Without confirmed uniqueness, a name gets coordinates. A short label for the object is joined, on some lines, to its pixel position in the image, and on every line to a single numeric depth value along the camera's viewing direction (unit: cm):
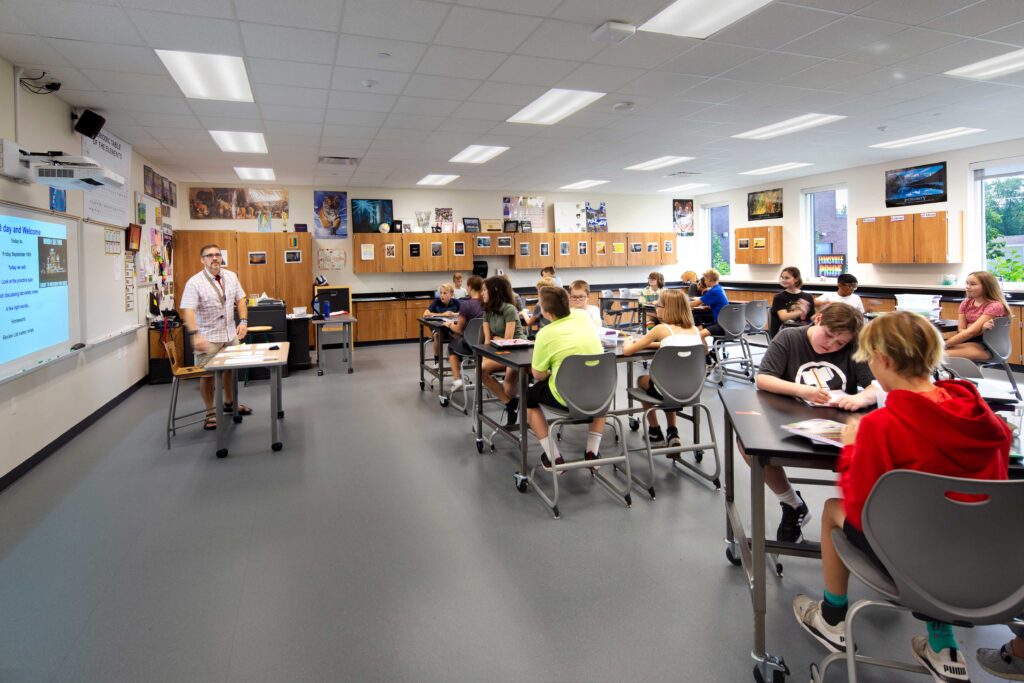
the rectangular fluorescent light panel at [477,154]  773
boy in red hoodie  152
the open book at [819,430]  188
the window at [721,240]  1270
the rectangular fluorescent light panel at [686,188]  1156
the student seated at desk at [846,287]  614
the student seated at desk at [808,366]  260
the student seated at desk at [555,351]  348
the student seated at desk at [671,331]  388
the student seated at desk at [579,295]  530
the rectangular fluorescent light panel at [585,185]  1107
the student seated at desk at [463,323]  580
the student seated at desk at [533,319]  614
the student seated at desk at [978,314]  507
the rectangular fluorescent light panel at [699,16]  359
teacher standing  484
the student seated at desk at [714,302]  722
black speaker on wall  525
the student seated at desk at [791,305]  627
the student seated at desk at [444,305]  711
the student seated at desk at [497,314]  491
